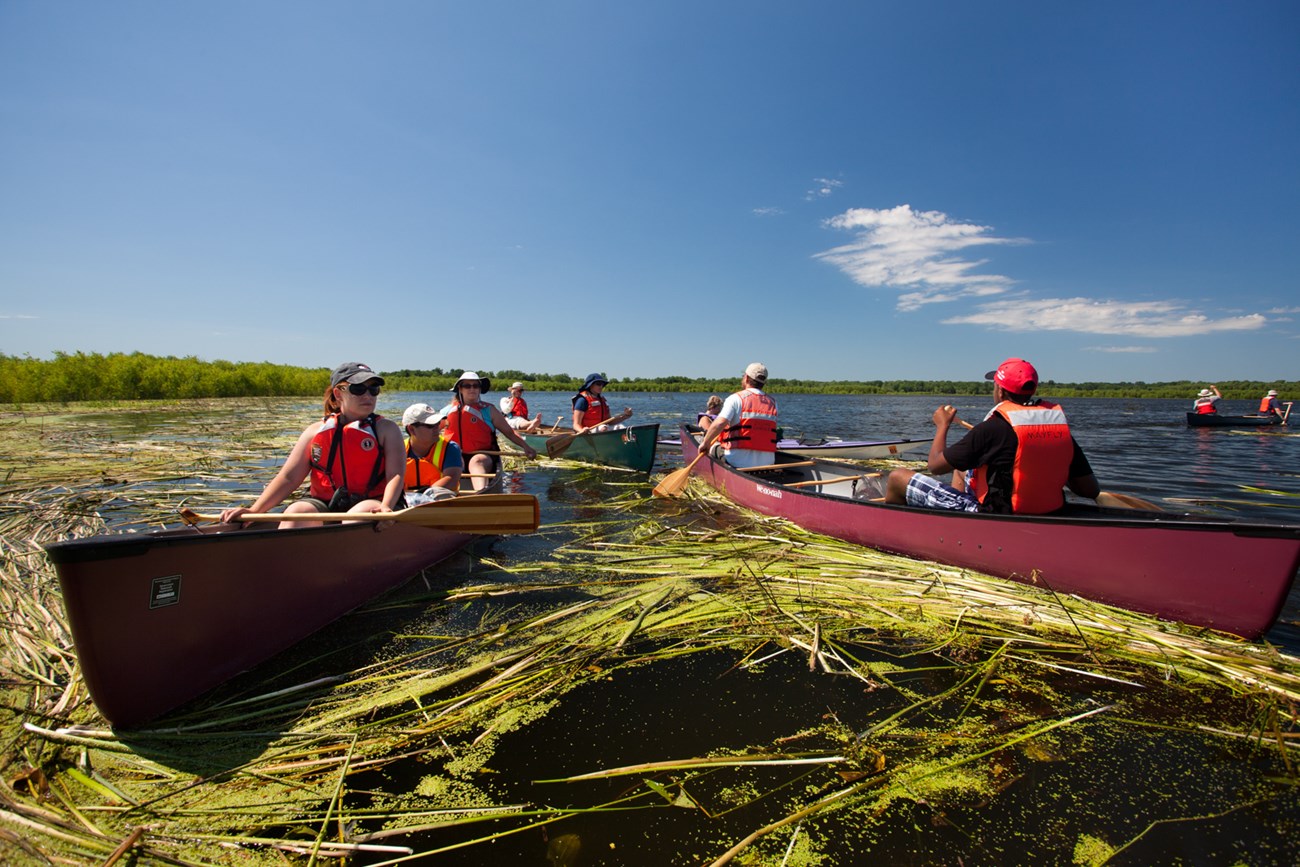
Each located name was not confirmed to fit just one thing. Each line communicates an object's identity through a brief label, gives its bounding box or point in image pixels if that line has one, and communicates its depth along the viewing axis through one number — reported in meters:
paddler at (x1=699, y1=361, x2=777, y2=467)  7.67
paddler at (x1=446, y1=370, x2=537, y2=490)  7.73
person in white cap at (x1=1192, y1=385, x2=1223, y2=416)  24.62
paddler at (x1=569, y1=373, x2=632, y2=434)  12.32
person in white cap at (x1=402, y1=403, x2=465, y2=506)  5.61
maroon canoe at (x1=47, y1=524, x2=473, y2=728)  2.35
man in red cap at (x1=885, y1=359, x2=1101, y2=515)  4.07
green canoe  10.81
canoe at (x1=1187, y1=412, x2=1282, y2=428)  22.06
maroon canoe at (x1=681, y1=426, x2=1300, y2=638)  3.17
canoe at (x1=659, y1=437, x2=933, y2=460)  12.02
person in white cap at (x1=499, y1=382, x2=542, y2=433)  14.39
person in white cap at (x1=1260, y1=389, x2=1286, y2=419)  23.60
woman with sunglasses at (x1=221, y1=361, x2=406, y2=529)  4.05
